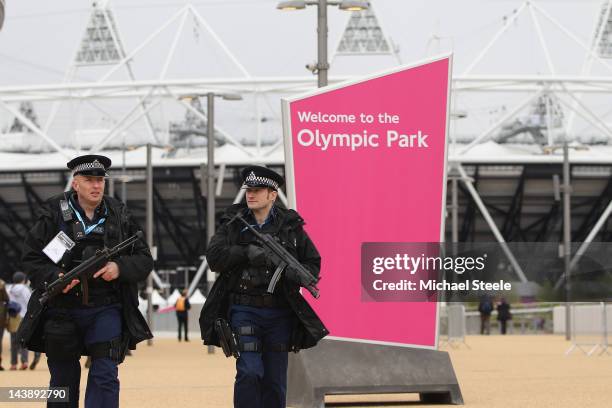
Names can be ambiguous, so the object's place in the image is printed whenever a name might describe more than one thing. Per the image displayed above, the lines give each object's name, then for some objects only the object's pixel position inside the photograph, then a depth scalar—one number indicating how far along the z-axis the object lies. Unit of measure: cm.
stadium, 6756
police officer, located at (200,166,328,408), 873
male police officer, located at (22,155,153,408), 817
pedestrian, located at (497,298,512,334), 5019
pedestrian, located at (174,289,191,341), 4119
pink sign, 1360
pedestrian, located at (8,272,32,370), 2364
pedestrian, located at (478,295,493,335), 5030
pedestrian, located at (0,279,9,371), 2311
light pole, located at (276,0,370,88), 1834
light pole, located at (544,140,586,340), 3950
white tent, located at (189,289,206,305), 5981
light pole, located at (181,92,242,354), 3400
